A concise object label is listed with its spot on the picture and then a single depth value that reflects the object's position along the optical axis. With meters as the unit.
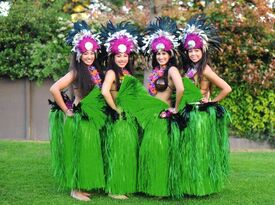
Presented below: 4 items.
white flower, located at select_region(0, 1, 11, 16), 10.62
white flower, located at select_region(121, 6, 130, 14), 12.34
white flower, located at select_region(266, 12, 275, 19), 9.56
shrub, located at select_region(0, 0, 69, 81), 10.12
